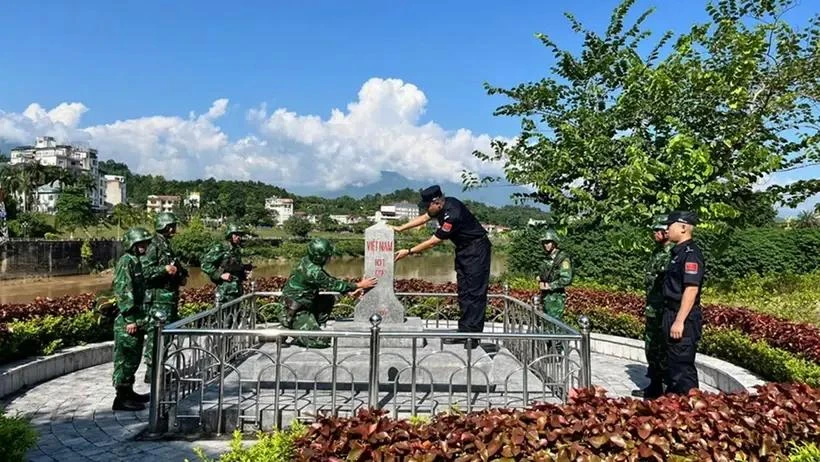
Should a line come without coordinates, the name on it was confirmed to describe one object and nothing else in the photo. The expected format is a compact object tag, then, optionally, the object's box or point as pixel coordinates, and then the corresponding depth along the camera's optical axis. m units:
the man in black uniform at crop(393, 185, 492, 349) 6.89
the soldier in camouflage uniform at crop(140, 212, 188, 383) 6.44
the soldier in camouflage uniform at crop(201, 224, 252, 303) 8.66
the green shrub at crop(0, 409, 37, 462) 3.09
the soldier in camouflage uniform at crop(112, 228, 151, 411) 5.69
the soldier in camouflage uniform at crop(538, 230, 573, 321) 7.89
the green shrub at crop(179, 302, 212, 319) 9.96
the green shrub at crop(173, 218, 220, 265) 45.75
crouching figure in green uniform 6.52
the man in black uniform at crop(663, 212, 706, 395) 4.96
